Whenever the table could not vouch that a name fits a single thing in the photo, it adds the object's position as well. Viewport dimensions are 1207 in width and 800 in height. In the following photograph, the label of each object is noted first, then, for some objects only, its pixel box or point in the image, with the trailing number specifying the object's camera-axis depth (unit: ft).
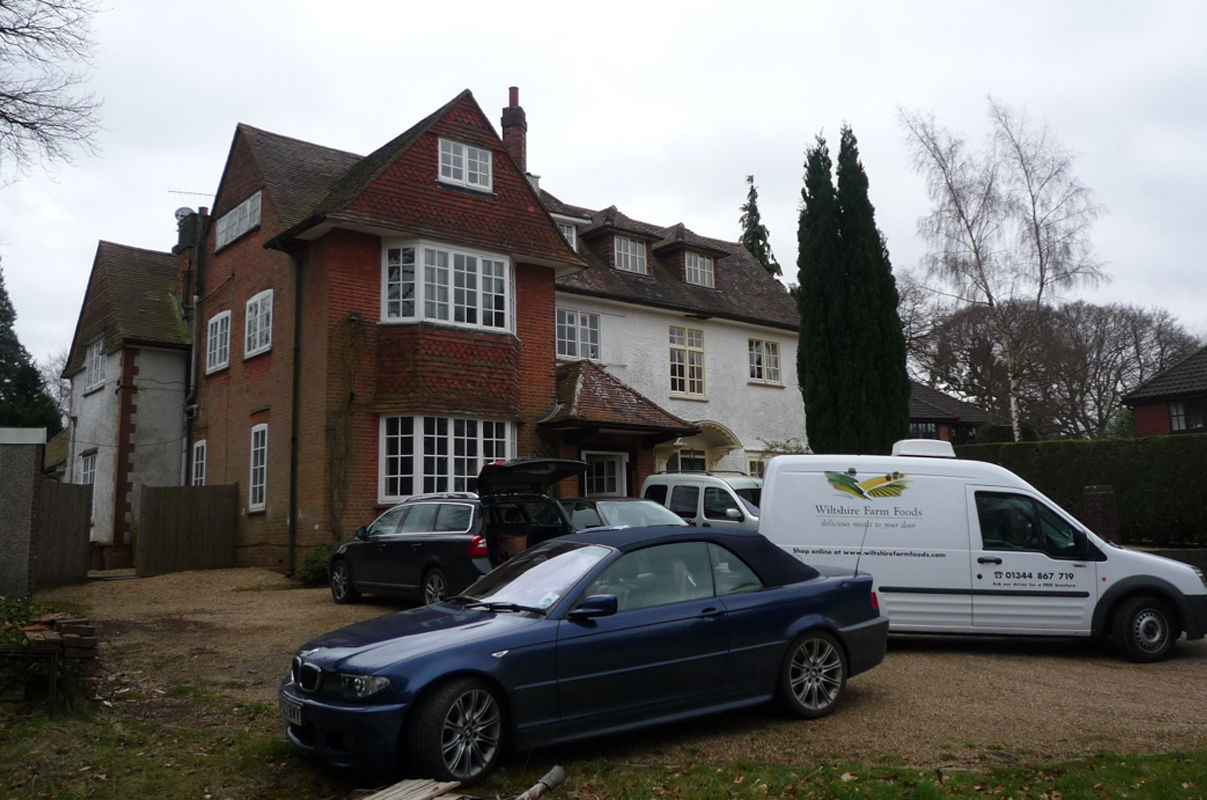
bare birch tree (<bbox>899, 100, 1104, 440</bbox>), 96.58
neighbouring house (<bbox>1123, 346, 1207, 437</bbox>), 105.60
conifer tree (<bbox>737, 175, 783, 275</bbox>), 162.30
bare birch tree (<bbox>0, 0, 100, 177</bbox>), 40.27
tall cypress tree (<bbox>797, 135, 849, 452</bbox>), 69.15
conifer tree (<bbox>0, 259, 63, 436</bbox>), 129.59
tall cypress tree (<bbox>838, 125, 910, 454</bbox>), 68.08
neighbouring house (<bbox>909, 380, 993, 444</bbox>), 125.59
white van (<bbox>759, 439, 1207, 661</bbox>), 31.76
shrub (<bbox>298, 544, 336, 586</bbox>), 54.80
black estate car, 39.42
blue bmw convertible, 18.16
